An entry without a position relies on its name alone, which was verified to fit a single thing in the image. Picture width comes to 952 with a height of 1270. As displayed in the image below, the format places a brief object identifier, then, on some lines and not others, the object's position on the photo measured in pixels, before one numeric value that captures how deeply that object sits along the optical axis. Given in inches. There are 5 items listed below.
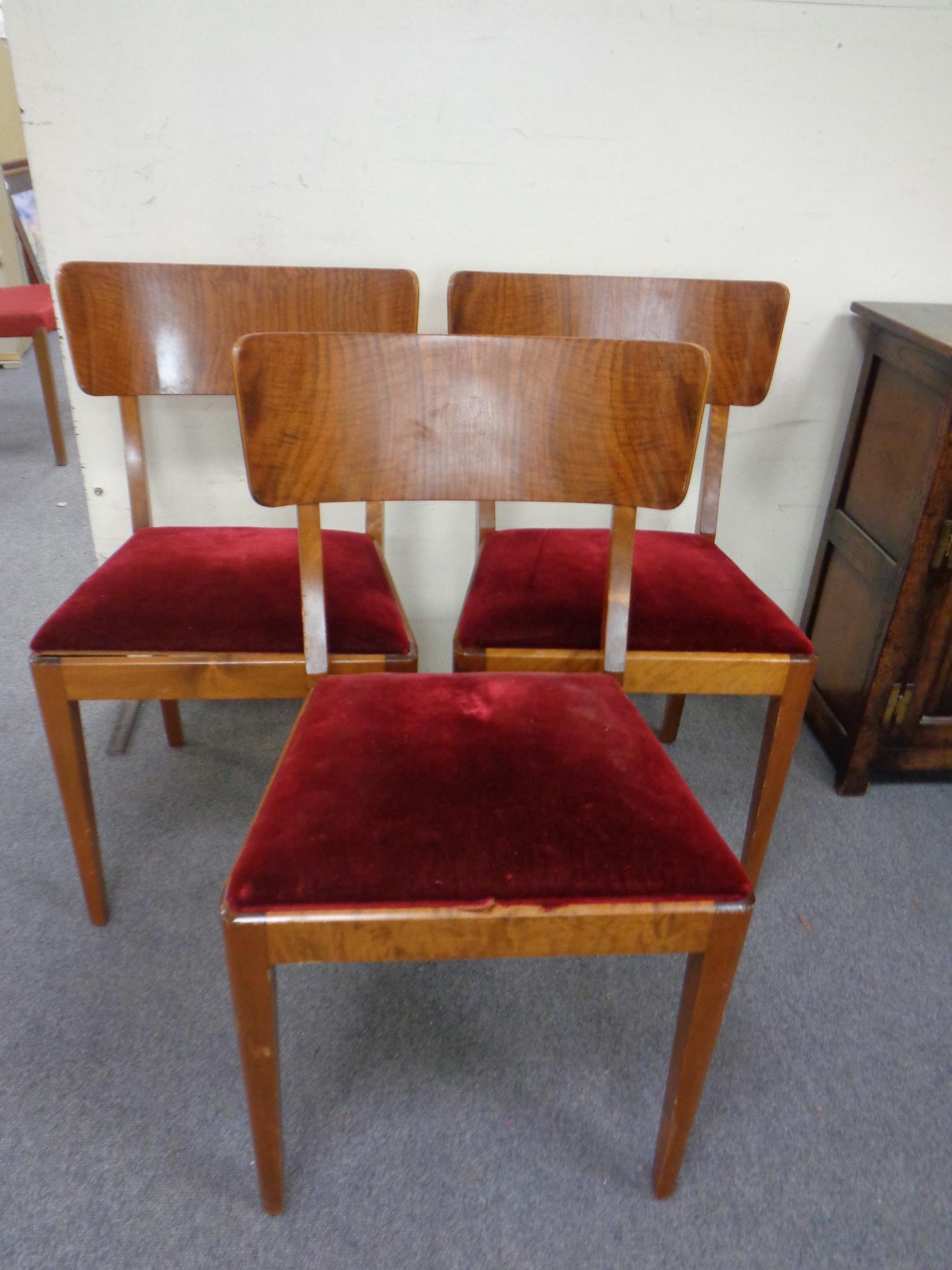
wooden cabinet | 54.4
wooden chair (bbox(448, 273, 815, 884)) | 45.4
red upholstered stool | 104.1
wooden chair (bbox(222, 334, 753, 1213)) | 30.0
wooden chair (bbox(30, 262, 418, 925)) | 43.3
